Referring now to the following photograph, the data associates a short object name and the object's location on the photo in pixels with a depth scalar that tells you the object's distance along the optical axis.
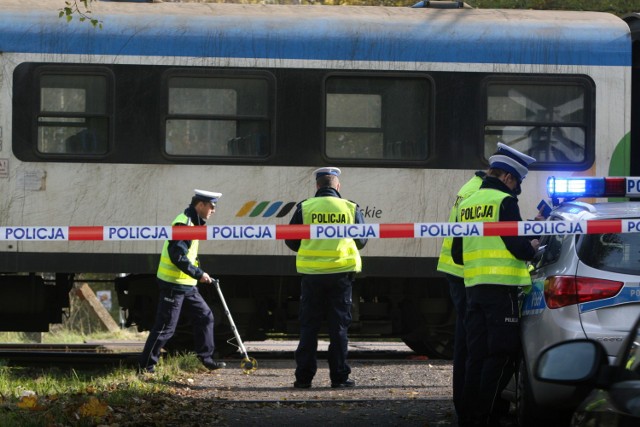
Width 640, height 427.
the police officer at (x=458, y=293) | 16.33
